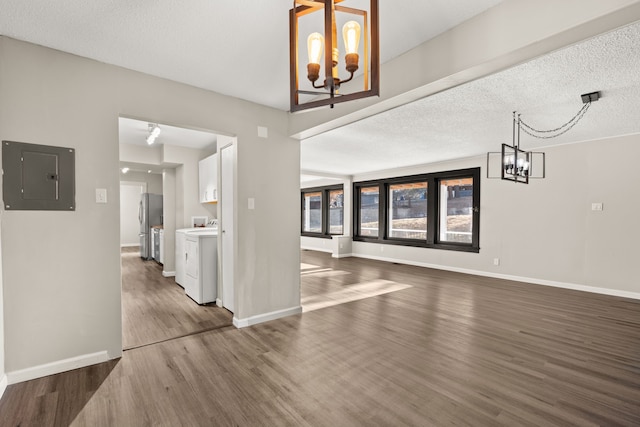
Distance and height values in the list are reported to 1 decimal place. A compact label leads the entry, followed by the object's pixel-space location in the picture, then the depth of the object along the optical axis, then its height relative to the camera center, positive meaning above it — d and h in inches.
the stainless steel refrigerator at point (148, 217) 303.7 -7.0
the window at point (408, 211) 294.8 -1.2
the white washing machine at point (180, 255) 185.8 -28.6
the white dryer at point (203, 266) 159.2 -30.3
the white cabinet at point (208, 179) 202.1 +21.6
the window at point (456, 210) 259.9 -0.2
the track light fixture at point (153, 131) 162.7 +44.0
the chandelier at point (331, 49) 49.5 +27.4
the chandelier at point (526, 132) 129.0 +44.2
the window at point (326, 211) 394.6 -1.4
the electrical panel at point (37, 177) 84.1 +9.9
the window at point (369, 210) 342.3 -0.1
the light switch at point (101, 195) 96.9 +5.0
